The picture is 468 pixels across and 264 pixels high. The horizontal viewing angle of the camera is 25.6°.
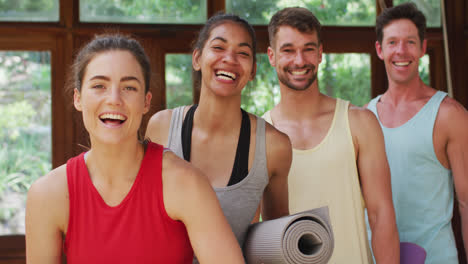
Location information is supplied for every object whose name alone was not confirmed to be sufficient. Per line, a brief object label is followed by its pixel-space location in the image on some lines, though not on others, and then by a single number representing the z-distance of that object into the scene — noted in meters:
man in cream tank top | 2.61
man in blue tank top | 2.81
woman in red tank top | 2.16
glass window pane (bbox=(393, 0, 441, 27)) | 3.76
